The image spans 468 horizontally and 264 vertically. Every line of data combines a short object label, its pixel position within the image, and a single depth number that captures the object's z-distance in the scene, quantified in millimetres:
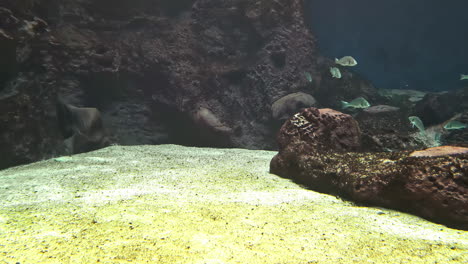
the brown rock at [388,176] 2502
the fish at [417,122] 6183
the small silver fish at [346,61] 8523
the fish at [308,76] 9203
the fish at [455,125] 6211
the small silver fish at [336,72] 8552
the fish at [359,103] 7379
